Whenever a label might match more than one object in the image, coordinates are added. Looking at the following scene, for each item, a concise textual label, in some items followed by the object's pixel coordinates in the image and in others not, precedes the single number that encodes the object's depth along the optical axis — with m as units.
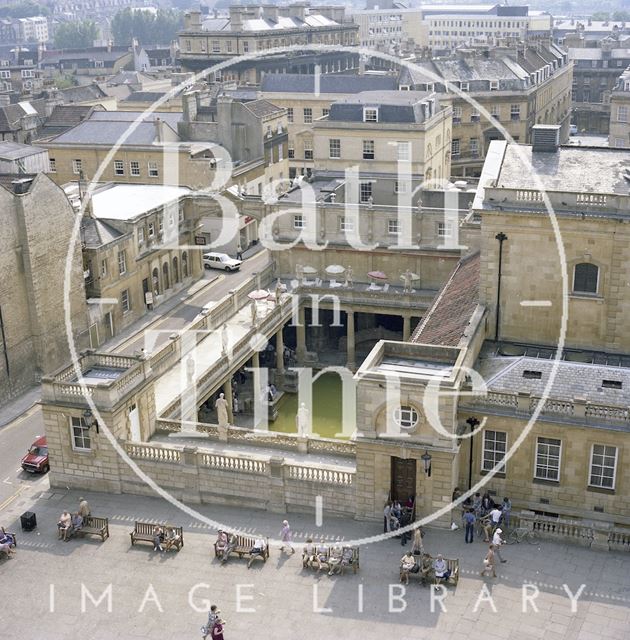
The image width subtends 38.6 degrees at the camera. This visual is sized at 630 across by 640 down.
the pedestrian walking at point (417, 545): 32.16
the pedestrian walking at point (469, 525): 33.38
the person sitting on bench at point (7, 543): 33.53
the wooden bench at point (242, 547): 32.97
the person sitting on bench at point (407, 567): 31.17
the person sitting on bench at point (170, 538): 33.56
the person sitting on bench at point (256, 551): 32.75
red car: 41.50
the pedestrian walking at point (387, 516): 34.03
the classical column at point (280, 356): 59.06
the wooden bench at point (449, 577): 31.00
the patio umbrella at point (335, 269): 63.22
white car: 74.00
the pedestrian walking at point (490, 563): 31.22
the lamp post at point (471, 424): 35.56
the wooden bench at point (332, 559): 31.94
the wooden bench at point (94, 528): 34.56
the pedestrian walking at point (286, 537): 33.12
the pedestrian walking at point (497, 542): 31.77
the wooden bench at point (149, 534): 33.66
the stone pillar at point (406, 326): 60.97
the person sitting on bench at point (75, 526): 34.72
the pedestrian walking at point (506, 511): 34.09
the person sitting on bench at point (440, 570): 30.89
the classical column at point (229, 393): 49.25
